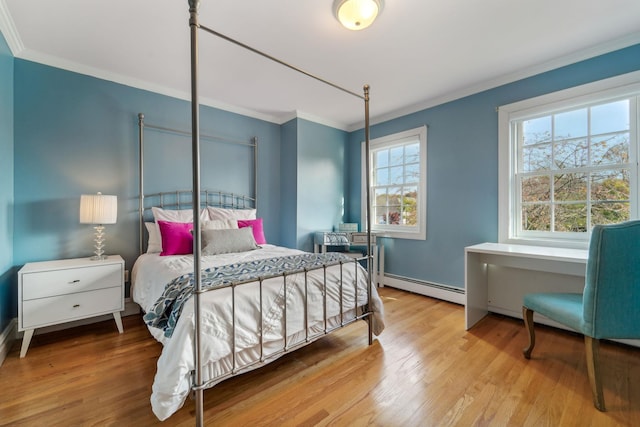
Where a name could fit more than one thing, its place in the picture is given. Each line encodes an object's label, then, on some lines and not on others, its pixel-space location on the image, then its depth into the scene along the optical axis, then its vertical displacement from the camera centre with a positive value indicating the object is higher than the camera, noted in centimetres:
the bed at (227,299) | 129 -54
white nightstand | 197 -63
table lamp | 229 +0
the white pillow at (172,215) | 272 -4
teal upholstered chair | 147 -44
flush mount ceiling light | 170 +129
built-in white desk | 210 -45
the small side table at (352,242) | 362 -43
